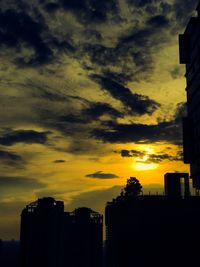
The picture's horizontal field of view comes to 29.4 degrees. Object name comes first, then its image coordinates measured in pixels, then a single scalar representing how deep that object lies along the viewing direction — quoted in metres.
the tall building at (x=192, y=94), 73.56
